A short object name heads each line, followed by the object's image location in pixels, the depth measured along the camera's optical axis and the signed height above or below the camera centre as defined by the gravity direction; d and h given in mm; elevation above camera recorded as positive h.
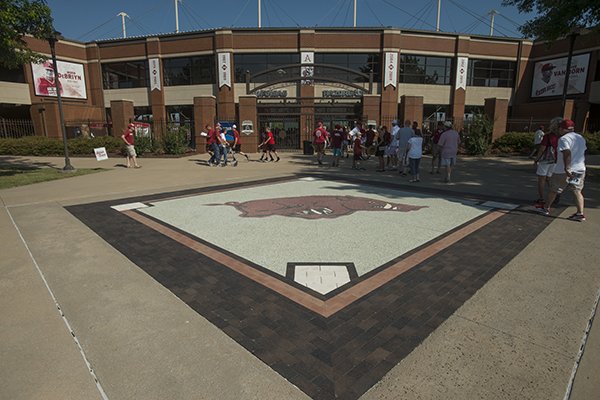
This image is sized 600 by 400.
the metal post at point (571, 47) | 14586 +3311
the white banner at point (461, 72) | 32844 +5204
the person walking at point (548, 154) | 6492 -465
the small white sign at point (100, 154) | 15576 -1153
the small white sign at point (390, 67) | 31125 +5307
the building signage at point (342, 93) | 28625 +2901
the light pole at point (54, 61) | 13243 +2687
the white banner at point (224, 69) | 31344 +5132
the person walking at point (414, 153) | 10586 -719
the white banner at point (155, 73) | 33562 +5111
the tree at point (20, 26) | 11172 +3357
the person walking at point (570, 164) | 5926 -591
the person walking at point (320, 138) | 15630 -420
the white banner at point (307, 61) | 30781 +5843
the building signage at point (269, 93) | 25003 +2591
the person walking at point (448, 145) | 10188 -460
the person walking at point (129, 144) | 14523 -670
